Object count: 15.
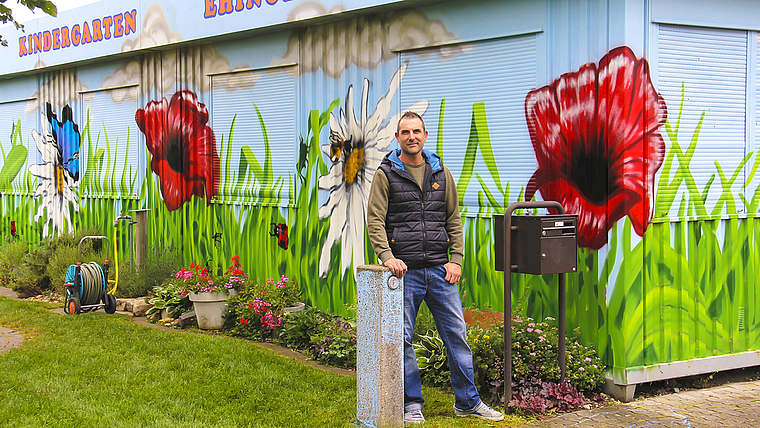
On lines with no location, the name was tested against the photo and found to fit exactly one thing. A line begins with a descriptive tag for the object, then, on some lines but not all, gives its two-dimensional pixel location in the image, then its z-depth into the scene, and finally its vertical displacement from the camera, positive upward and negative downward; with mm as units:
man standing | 5848 -354
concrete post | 5615 -1062
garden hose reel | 10359 -1249
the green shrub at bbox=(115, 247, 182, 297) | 11406 -1152
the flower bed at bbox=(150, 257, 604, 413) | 6409 -1436
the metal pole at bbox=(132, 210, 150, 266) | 11773 -641
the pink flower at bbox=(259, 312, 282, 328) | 8992 -1424
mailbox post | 6152 -434
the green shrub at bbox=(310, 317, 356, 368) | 7910 -1522
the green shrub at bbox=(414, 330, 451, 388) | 7016 -1478
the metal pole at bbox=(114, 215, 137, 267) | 11690 -633
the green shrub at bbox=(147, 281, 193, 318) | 10305 -1399
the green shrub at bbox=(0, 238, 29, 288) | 13812 -1173
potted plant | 9656 -1232
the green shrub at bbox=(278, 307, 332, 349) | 8719 -1464
